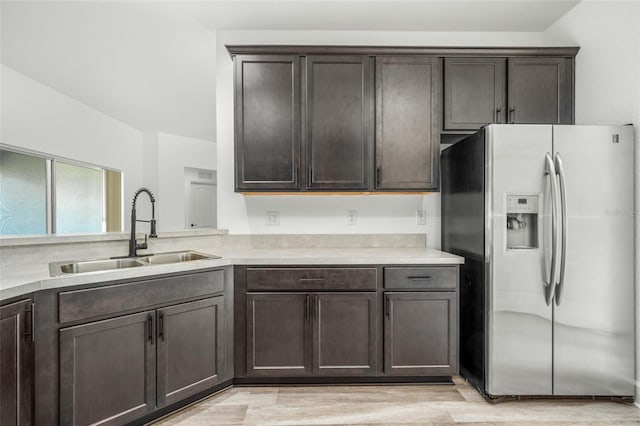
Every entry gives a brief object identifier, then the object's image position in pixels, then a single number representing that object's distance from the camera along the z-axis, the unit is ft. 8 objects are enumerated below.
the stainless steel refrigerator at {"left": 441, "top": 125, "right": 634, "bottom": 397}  6.78
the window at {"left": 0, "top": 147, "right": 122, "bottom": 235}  10.10
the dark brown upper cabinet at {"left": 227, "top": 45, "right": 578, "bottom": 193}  8.29
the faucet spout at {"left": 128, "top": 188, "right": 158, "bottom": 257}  7.31
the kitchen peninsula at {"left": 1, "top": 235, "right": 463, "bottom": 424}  6.45
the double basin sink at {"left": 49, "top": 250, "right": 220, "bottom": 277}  6.35
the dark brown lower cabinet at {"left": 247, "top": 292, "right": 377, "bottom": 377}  7.41
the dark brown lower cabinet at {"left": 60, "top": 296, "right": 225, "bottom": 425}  5.33
